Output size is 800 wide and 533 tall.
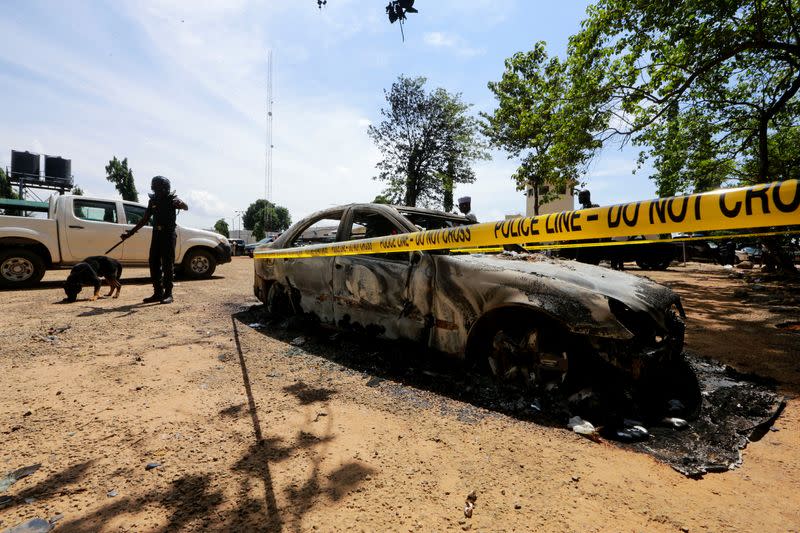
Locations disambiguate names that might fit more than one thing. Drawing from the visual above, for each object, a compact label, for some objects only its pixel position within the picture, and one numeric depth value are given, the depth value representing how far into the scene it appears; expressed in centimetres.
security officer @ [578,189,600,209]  854
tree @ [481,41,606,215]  886
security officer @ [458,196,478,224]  609
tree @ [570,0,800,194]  699
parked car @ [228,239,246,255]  2454
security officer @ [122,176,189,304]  577
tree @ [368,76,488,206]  2267
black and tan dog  564
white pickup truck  670
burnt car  219
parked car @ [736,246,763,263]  2284
